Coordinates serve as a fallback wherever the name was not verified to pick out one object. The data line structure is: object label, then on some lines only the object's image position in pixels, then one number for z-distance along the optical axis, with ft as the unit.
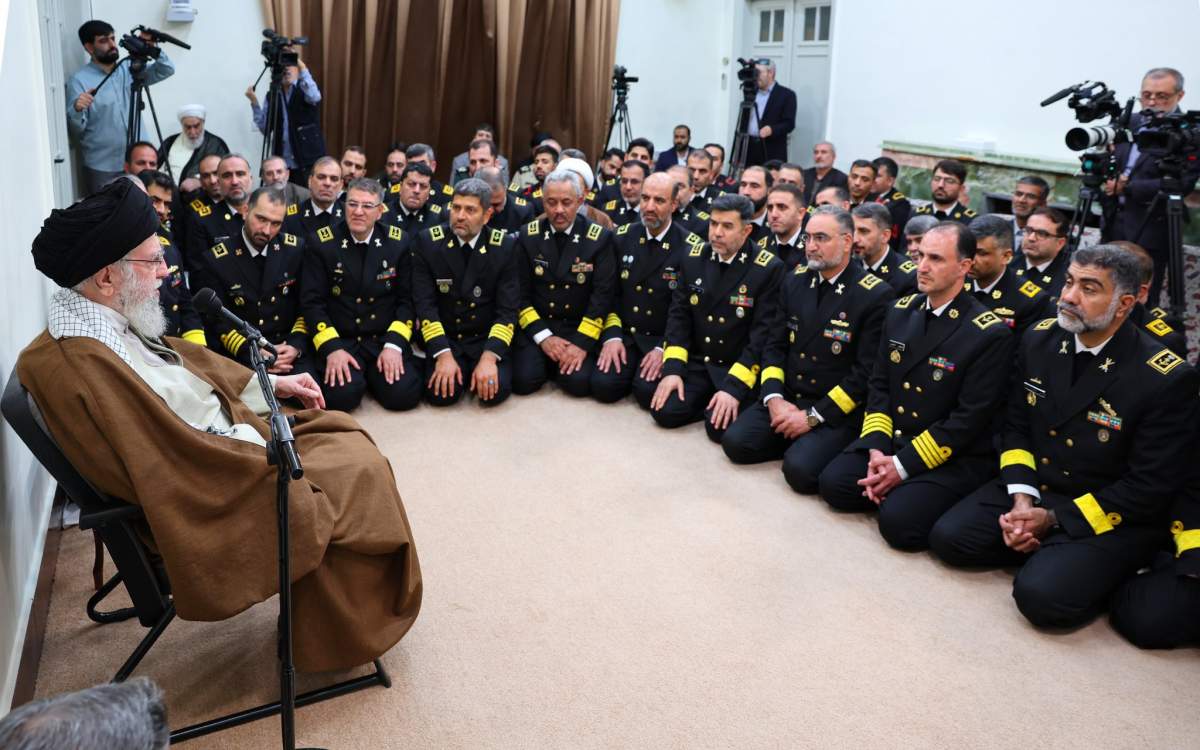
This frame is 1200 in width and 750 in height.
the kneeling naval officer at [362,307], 14.70
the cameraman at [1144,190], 15.07
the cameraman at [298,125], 21.63
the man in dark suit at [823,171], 24.09
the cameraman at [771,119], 27.30
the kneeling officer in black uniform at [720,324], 14.08
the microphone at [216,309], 7.00
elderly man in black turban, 6.64
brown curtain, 24.70
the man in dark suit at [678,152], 26.45
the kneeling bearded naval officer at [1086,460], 9.32
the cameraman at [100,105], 19.17
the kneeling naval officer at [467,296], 15.05
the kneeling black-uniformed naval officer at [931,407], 11.00
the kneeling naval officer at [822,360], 12.65
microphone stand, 5.86
